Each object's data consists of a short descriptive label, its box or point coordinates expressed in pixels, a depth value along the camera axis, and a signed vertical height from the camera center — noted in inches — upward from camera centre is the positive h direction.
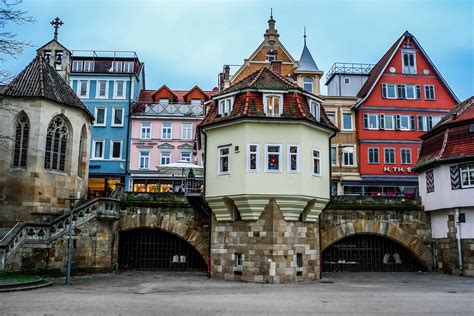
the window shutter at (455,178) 1018.7 +138.8
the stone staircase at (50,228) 805.2 +18.5
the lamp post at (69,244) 792.3 -9.8
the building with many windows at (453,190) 1005.8 +114.6
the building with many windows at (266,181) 874.8 +111.8
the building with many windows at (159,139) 1647.4 +353.4
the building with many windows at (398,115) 1523.1 +411.5
